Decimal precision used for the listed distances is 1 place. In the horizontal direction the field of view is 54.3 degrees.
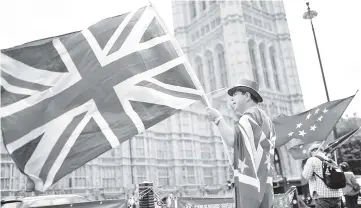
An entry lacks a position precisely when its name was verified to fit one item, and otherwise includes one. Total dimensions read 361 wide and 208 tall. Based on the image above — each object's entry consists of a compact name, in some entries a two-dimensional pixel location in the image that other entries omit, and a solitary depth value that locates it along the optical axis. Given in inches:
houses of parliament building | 1001.5
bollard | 179.8
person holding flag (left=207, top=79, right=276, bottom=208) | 87.0
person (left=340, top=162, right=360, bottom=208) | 277.0
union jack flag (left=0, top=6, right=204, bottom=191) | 104.3
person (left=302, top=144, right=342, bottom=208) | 163.9
